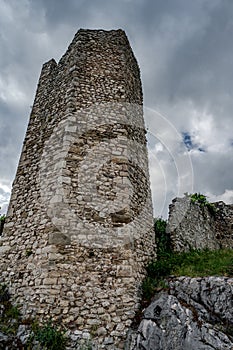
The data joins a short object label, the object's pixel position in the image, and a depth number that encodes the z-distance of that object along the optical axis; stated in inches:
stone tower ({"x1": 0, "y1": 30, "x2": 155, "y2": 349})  273.0
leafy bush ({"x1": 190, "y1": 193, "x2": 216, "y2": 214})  622.4
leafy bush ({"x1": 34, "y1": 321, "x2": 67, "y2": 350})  238.8
